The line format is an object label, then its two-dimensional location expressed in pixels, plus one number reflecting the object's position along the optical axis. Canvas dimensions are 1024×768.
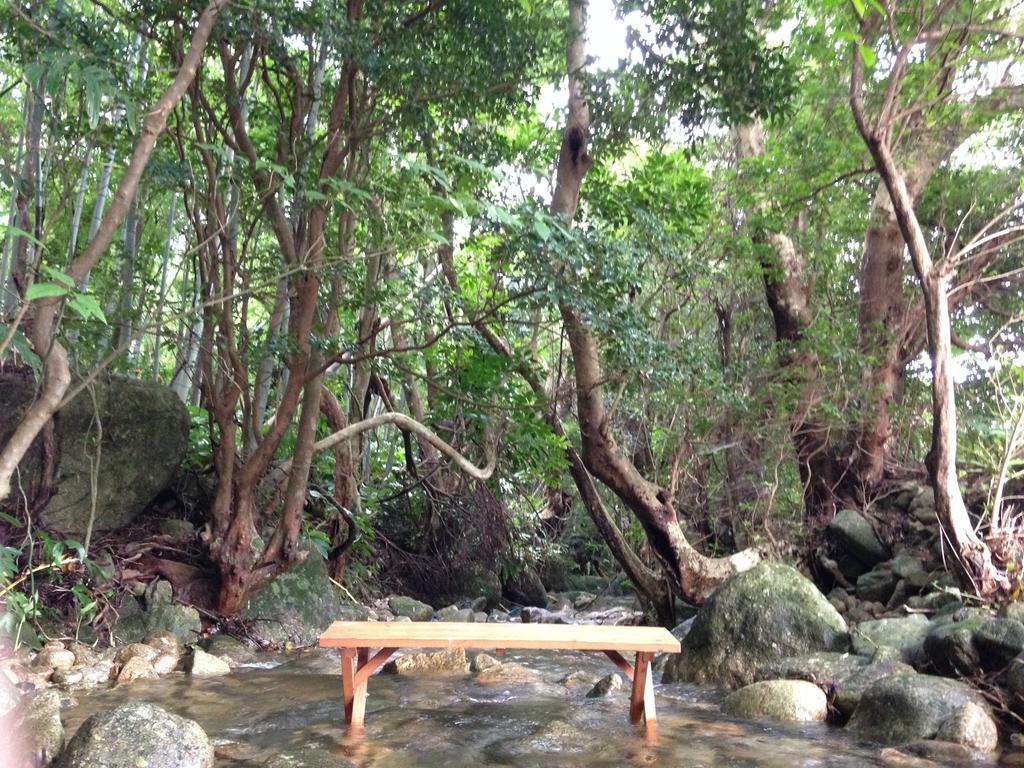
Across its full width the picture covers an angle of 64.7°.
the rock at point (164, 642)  5.96
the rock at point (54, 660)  5.31
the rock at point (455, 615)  8.58
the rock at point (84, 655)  5.48
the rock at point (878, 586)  7.96
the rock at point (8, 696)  4.01
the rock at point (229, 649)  6.26
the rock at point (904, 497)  8.94
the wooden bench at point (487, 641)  4.04
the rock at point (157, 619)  6.25
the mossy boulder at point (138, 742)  3.22
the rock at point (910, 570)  7.53
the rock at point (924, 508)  8.40
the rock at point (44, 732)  3.37
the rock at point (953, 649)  4.82
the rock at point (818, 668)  5.16
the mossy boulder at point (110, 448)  6.56
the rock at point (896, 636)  5.42
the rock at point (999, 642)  4.59
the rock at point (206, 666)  5.72
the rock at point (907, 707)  4.29
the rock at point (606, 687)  5.46
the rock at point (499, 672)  5.95
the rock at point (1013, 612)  5.07
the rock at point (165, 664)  5.68
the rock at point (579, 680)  5.85
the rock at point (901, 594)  7.58
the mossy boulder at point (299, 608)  7.02
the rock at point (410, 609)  8.60
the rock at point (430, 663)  6.17
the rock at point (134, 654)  5.57
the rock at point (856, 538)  8.55
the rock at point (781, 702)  4.82
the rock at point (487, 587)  10.33
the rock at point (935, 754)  3.90
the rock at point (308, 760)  3.58
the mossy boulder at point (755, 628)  5.77
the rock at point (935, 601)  6.46
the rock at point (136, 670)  5.34
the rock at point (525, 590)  10.98
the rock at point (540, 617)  9.66
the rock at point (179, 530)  7.20
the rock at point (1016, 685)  4.37
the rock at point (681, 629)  7.26
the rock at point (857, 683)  4.80
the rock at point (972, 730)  4.10
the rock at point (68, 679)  5.09
